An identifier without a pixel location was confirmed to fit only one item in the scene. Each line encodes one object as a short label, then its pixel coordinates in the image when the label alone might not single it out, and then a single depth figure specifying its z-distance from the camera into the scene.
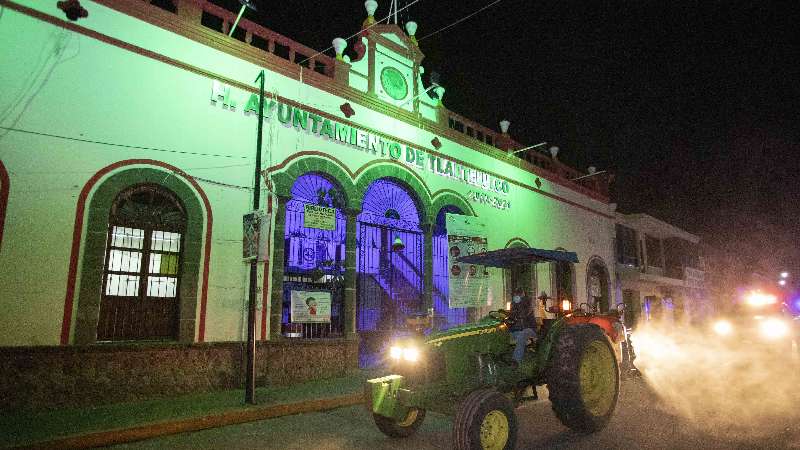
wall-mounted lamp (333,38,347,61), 12.30
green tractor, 4.76
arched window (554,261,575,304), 18.36
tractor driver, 5.81
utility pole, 7.95
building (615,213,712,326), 23.00
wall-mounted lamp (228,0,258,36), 8.95
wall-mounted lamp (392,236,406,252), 12.99
